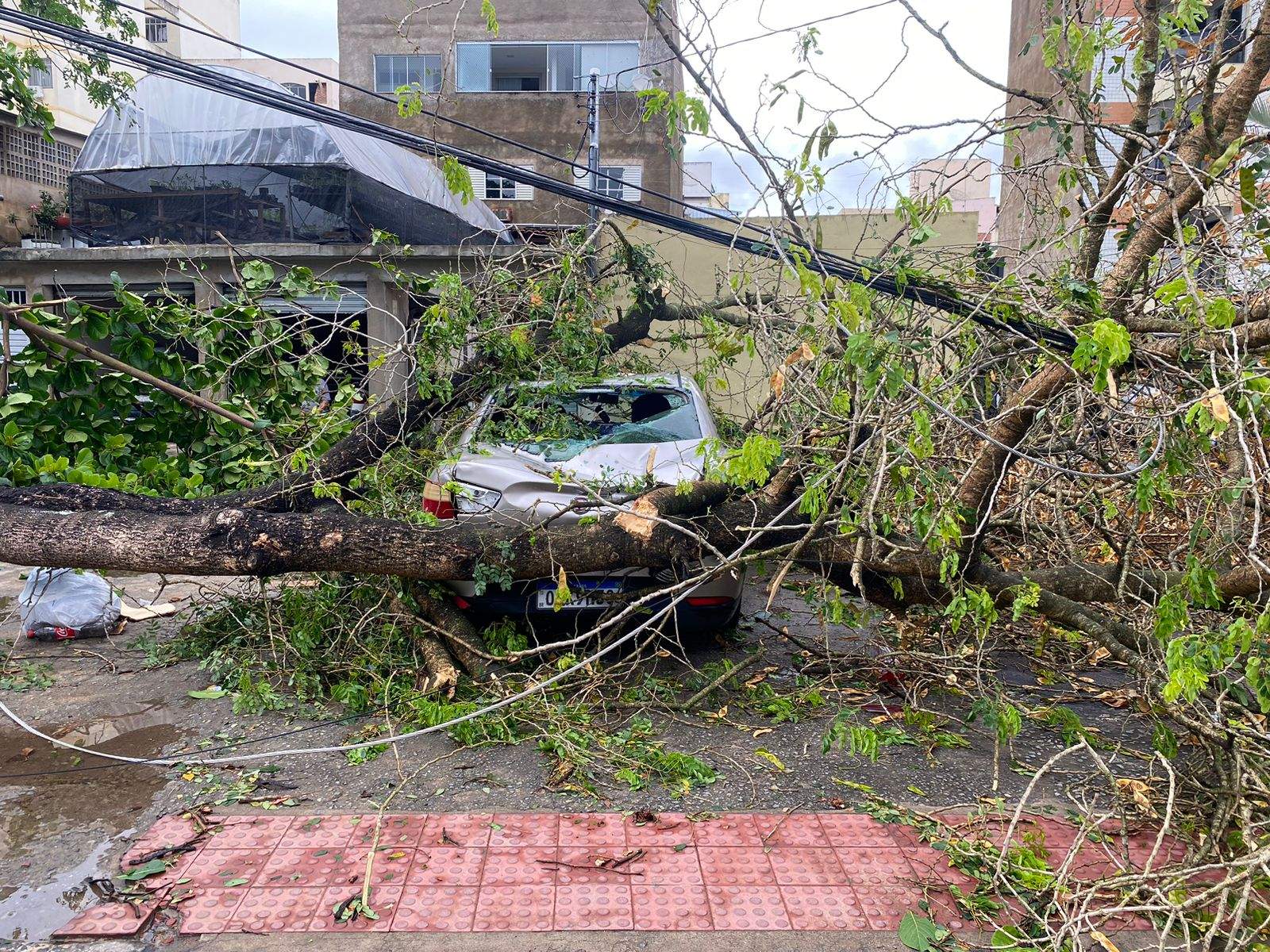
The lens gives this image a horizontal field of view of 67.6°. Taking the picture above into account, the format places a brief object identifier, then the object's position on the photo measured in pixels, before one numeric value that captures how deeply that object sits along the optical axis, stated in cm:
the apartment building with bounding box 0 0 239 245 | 1800
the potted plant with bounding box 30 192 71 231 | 1808
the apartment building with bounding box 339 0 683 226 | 2608
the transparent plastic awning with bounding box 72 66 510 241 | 1380
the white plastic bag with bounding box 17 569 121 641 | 604
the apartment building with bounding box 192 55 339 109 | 2905
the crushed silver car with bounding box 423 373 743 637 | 485
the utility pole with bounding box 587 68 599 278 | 1139
